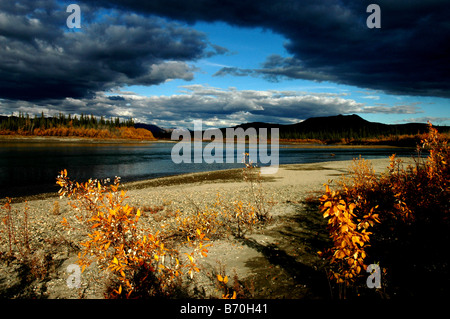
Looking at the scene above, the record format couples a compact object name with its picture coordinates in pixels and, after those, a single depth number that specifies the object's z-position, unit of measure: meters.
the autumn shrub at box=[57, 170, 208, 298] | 4.39
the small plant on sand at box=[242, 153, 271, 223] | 10.12
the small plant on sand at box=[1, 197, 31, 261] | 7.80
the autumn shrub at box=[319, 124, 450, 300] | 4.18
